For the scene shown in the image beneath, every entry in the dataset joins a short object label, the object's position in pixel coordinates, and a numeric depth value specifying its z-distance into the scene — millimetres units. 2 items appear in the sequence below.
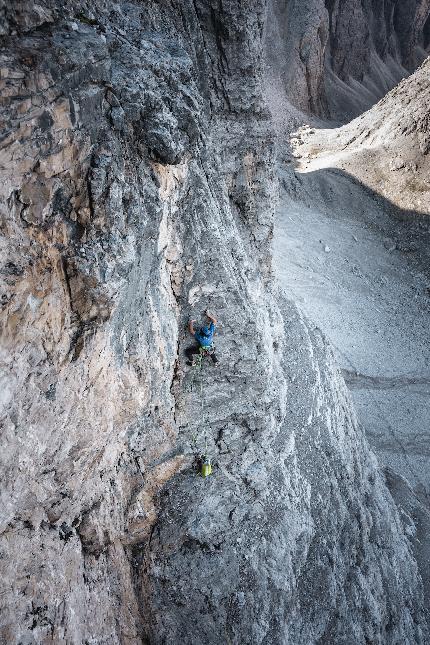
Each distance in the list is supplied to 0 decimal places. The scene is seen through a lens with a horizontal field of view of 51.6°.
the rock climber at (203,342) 7023
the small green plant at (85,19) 4856
